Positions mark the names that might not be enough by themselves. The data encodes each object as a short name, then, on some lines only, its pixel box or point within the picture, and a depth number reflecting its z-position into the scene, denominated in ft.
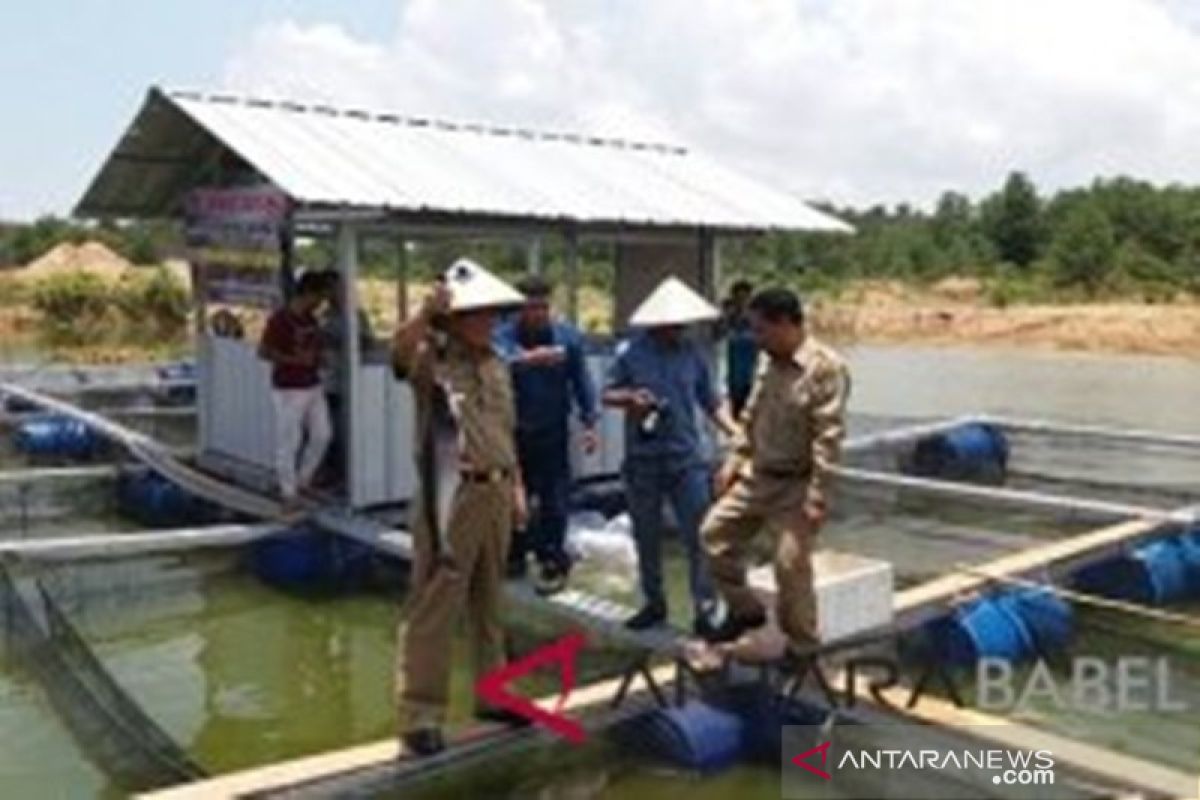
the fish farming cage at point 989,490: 35.01
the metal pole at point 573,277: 36.73
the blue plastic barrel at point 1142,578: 29.86
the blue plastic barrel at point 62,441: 45.39
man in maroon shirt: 31.48
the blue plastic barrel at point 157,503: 37.65
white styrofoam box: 21.79
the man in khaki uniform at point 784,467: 20.17
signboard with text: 33.58
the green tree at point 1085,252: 170.30
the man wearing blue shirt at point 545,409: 26.40
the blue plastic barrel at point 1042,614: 25.80
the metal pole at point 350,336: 31.83
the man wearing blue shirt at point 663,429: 23.57
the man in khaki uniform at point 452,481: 18.48
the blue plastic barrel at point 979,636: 24.76
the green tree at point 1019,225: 197.06
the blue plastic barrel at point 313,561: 31.48
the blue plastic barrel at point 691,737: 20.27
